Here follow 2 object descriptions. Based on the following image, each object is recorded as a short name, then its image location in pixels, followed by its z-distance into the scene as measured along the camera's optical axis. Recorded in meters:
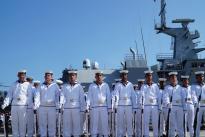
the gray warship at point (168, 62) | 37.72
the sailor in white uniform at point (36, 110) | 14.13
